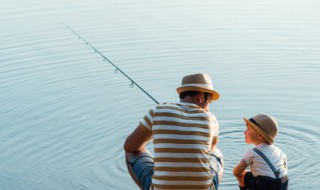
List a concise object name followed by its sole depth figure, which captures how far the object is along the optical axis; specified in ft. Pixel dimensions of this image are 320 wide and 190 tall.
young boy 15.38
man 12.40
